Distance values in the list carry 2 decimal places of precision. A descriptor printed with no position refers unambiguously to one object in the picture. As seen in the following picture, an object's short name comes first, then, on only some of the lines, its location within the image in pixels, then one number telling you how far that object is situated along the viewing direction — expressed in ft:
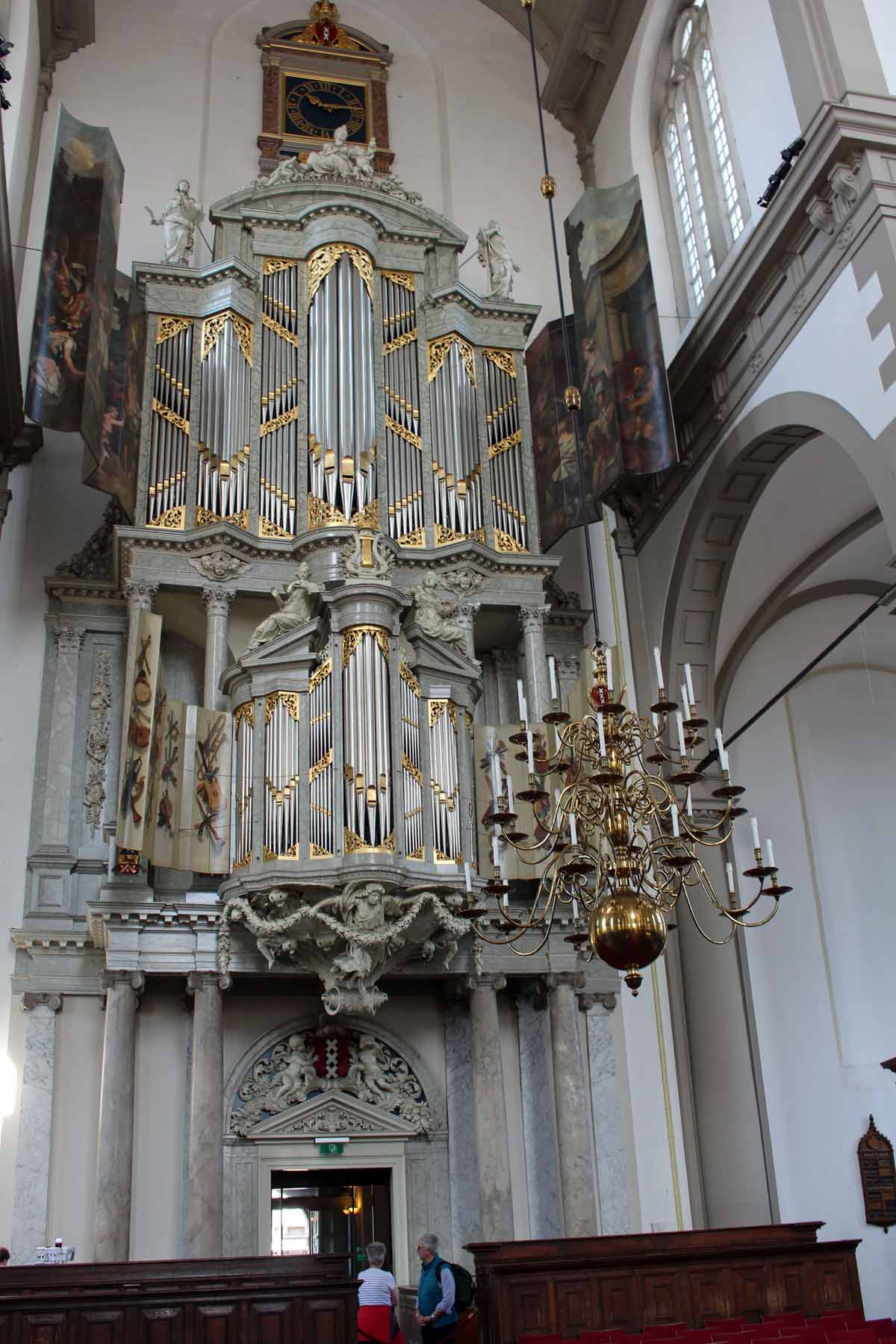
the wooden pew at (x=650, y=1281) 29.81
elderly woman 29.43
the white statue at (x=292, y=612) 39.63
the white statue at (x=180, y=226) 46.47
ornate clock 55.52
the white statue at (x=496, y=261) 49.55
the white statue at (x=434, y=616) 40.70
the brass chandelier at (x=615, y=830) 25.25
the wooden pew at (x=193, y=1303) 26.78
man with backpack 29.71
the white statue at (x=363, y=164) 50.03
